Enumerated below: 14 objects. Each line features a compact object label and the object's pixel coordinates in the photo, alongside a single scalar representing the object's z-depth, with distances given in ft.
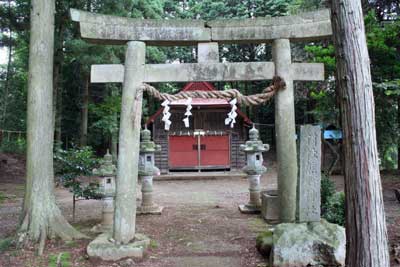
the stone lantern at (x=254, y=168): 29.58
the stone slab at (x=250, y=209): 29.09
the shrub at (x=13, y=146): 71.18
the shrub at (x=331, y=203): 21.34
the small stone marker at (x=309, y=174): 16.76
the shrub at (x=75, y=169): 23.89
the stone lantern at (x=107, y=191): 23.43
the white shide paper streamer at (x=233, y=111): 20.00
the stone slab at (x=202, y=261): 17.06
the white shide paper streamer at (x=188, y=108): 20.12
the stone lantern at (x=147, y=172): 29.94
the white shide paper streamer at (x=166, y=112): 20.18
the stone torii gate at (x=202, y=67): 18.71
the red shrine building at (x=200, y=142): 63.36
